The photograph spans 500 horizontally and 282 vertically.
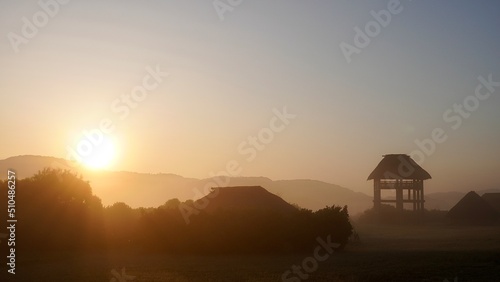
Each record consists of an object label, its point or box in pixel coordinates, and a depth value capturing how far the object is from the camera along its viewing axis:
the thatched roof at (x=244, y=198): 57.19
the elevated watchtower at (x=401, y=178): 86.06
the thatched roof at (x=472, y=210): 88.44
